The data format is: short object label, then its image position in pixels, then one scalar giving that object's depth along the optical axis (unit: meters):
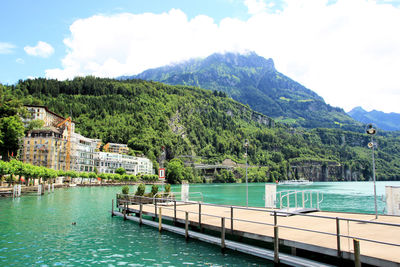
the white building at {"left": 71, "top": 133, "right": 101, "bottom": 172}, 157.88
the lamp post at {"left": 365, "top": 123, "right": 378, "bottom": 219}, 20.48
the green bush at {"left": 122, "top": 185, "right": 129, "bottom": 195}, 38.04
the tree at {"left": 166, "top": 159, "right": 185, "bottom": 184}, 192.50
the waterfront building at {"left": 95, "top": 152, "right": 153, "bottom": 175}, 180.88
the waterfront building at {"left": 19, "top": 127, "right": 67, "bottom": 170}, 131.38
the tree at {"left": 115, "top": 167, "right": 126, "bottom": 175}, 184.25
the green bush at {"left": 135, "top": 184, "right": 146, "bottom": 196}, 37.11
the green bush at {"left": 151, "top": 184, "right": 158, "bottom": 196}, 36.98
